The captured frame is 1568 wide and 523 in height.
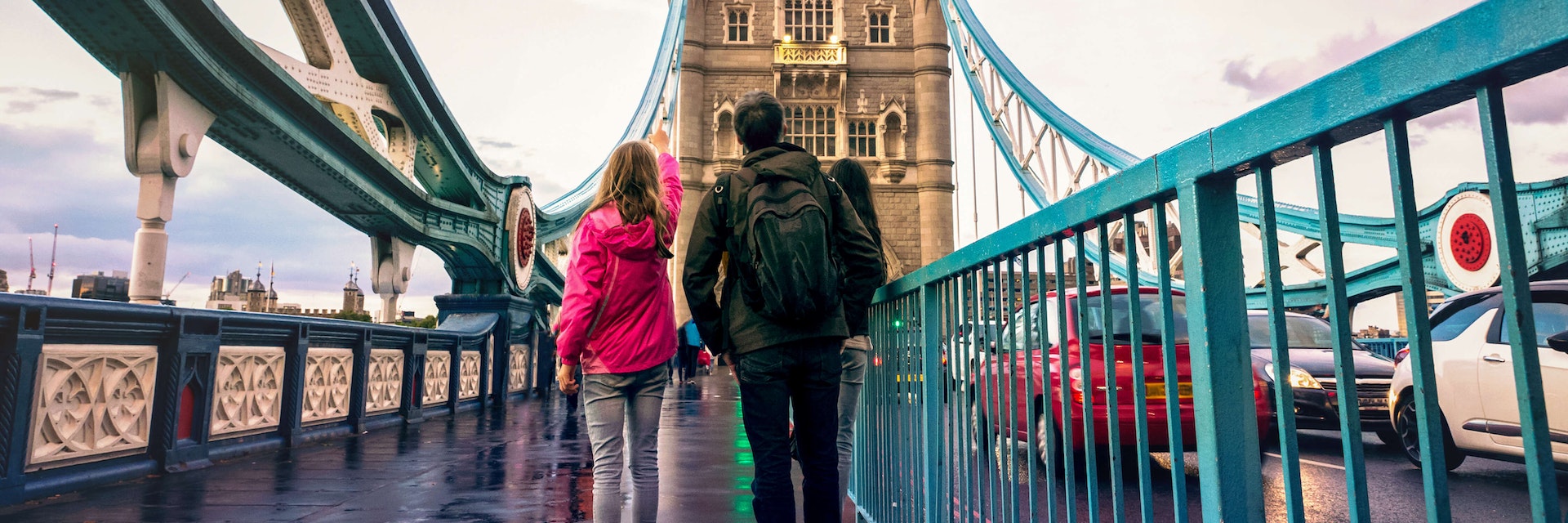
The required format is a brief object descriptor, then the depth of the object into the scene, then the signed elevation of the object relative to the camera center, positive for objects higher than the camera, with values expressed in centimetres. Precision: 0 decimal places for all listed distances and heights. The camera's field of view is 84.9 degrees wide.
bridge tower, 2980 +967
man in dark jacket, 222 +4
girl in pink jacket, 265 +11
